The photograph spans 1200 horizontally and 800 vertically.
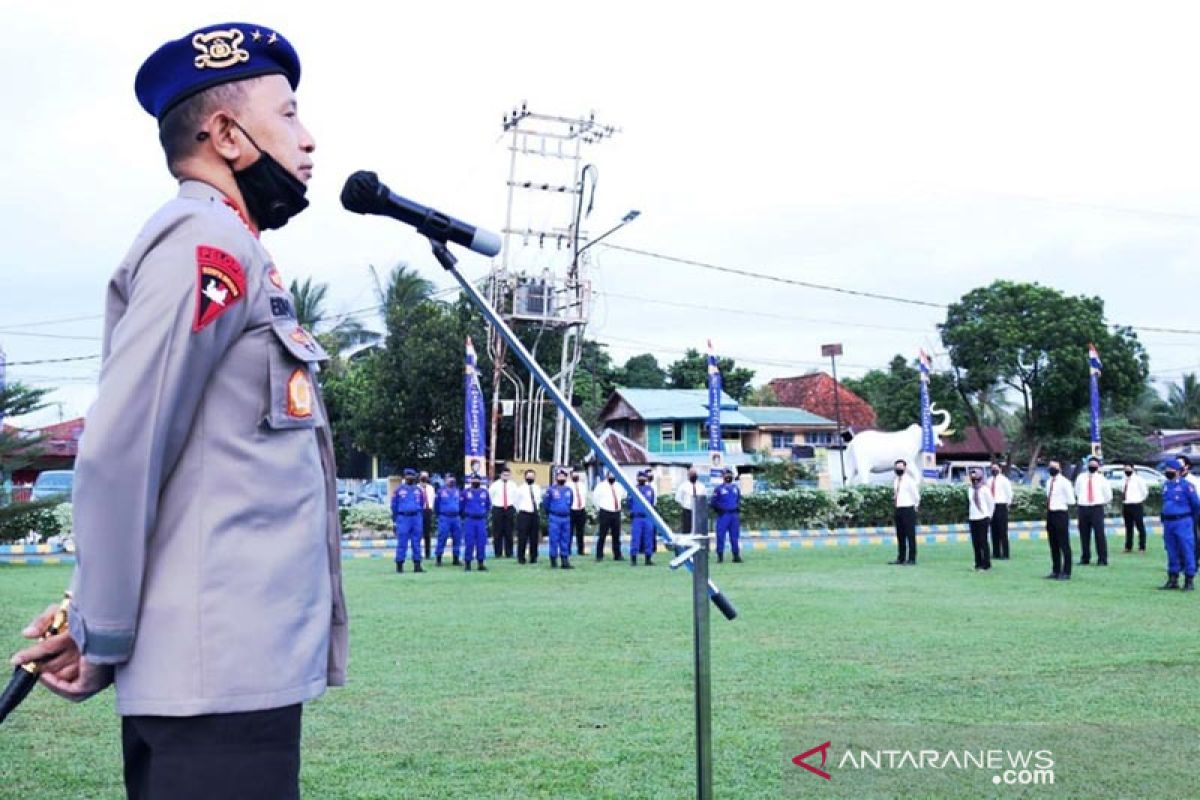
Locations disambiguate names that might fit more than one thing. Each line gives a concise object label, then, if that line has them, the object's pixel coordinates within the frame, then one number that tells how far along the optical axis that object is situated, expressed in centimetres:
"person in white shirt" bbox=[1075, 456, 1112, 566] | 1653
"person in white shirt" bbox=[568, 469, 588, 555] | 1931
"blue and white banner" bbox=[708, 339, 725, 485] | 2037
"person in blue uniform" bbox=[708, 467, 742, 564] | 1839
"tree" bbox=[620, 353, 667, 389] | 5909
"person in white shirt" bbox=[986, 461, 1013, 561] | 1767
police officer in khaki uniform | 165
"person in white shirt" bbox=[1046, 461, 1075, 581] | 1447
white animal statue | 3381
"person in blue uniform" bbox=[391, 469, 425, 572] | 1661
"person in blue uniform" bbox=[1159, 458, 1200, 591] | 1284
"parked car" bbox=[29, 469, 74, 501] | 2071
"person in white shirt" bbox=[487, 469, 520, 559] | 1980
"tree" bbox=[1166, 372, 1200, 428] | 5962
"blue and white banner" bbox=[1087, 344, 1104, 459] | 2336
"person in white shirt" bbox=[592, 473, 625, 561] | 1925
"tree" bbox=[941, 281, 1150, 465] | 3653
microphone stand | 258
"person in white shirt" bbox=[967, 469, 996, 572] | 1582
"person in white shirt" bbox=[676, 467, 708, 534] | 1377
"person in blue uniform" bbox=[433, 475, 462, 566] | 1797
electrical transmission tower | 2475
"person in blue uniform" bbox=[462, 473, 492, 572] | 1748
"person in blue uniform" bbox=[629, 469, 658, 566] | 1803
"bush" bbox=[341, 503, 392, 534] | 2355
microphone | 251
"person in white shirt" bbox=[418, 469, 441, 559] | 1877
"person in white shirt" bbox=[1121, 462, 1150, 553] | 1873
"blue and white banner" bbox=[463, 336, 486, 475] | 2043
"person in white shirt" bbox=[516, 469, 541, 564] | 1863
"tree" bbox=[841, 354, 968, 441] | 3881
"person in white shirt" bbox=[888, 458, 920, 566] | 1702
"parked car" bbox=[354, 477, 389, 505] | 3296
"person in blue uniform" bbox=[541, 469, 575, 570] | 1823
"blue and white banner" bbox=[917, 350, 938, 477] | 2550
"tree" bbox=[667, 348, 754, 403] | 5291
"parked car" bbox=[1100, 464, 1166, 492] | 3188
